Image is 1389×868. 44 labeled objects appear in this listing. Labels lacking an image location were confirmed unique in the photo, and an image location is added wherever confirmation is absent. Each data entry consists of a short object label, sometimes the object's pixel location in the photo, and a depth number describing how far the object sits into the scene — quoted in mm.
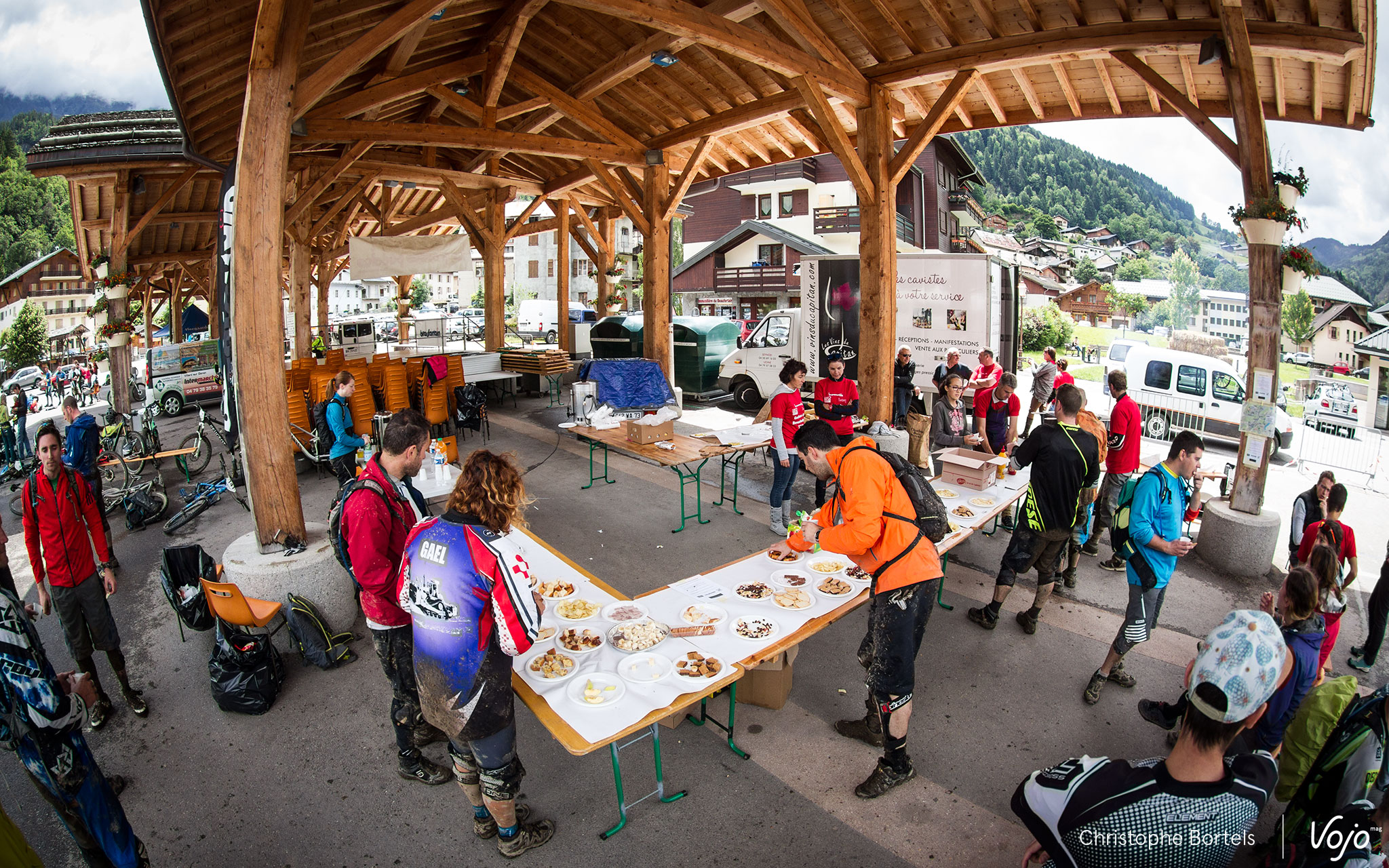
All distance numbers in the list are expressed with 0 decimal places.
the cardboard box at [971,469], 5863
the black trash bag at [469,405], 10992
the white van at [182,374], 14375
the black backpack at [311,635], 4555
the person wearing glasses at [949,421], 7156
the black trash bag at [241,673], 4078
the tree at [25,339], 36906
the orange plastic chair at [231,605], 4148
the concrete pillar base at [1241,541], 5965
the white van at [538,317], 35312
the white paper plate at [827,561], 4230
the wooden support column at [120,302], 10219
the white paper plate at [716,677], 3021
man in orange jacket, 3117
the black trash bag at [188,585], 4590
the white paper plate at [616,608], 3637
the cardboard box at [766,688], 3924
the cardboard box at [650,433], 7543
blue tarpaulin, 9781
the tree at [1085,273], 58844
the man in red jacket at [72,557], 3930
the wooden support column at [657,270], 10961
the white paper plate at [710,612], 3555
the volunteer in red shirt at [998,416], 7543
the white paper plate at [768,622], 3414
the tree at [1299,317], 36781
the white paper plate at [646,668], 3043
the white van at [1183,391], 11602
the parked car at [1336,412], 12422
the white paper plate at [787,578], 4004
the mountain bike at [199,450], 9602
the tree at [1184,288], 60062
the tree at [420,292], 60406
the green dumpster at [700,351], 14281
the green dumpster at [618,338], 15078
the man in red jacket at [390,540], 3129
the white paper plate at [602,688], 2896
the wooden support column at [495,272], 14625
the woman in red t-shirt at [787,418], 6320
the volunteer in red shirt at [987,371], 8589
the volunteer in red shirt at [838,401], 6734
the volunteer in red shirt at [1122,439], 5984
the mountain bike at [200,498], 7562
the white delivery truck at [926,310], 10539
